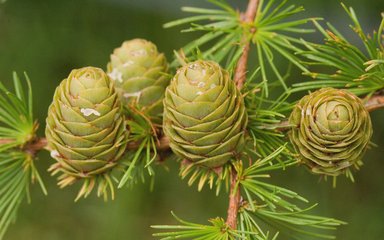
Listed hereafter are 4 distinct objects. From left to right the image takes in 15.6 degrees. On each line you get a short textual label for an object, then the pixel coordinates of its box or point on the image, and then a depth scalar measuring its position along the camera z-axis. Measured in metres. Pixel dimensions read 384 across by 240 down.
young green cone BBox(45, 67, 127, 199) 0.36
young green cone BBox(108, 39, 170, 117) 0.38
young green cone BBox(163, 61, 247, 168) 0.35
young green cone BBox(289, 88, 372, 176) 0.35
